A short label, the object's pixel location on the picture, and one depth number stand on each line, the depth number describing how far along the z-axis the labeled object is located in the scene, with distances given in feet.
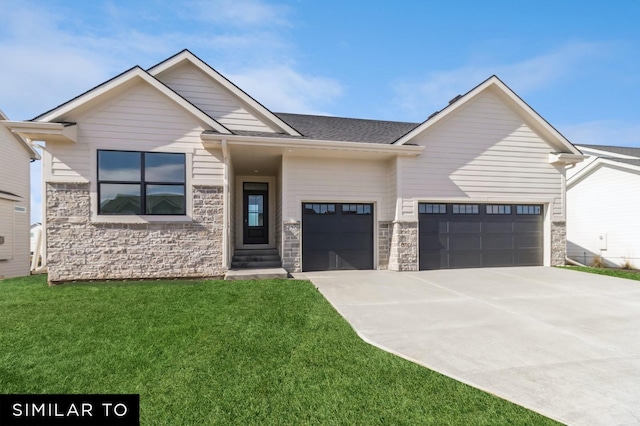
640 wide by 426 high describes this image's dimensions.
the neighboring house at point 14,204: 44.98
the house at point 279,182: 25.93
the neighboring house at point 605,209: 42.22
